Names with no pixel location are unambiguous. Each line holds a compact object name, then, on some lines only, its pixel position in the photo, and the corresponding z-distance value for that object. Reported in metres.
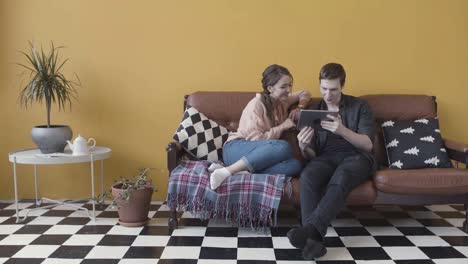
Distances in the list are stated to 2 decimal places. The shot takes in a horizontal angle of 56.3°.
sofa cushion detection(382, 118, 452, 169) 2.98
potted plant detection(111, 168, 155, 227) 2.85
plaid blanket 2.69
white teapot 3.06
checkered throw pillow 3.08
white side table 2.95
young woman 2.79
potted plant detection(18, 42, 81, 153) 3.09
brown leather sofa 2.67
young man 2.35
